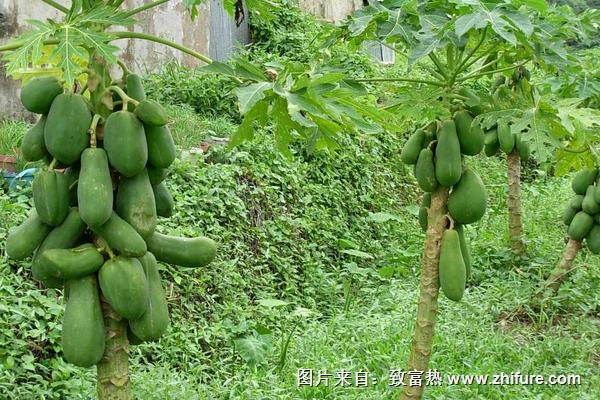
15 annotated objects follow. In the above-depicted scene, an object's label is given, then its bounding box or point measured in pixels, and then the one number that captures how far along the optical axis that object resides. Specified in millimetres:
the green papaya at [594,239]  5406
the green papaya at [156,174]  2096
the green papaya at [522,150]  6176
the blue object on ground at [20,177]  4770
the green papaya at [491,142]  5801
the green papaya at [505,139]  5455
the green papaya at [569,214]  5629
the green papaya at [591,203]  5410
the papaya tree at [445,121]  2615
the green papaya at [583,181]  5512
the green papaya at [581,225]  5418
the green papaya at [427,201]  3281
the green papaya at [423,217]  3293
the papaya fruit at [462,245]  3049
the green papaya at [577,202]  5594
